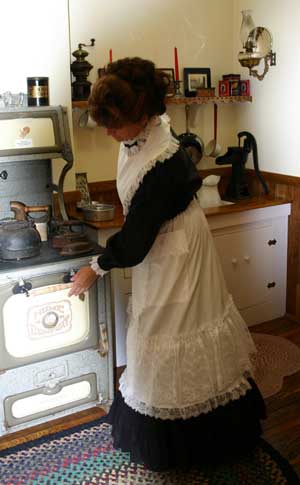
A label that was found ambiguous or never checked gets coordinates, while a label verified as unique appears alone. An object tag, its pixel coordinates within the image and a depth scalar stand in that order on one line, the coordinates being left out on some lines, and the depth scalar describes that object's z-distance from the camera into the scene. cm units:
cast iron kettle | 224
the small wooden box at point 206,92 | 331
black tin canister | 244
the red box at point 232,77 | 342
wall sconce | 314
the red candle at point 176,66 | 324
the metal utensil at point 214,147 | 342
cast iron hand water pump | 338
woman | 186
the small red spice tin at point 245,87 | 345
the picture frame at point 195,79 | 335
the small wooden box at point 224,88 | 343
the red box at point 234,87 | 342
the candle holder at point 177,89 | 324
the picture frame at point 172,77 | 321
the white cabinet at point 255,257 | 317
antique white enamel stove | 221
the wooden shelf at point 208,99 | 318
